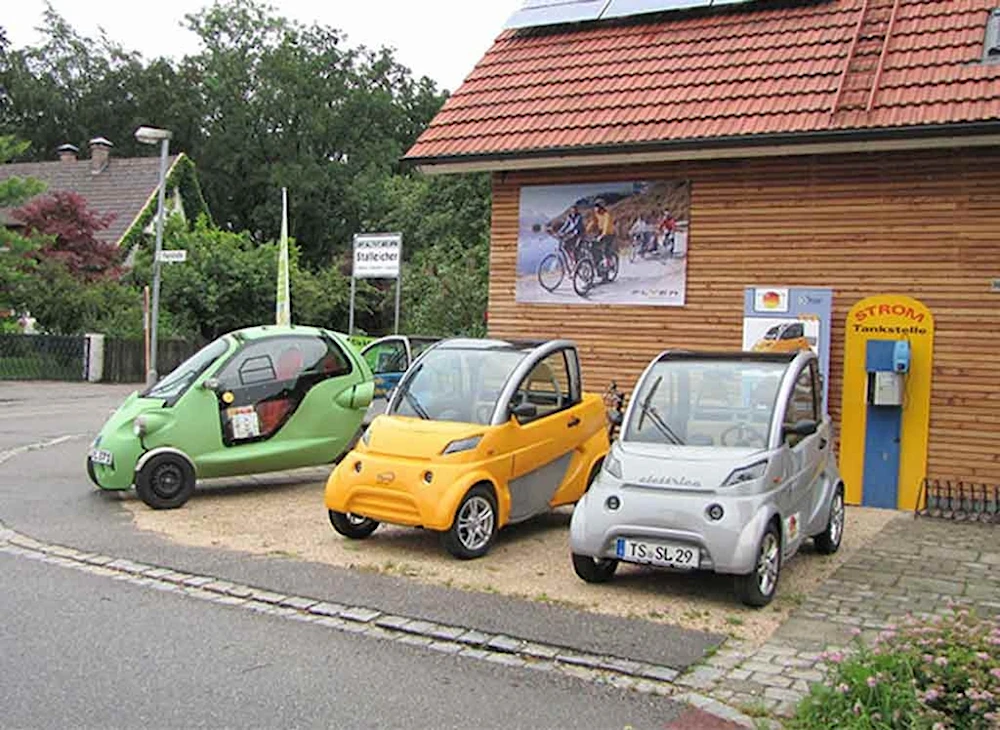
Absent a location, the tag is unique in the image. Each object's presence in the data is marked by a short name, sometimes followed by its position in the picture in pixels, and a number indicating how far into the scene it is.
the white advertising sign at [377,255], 18.09
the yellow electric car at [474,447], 8.41
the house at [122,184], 42.88
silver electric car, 7.16
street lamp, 22.14
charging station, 11.35
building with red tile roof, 11.21
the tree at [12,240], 28.44
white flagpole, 20.48
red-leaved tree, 35.22
